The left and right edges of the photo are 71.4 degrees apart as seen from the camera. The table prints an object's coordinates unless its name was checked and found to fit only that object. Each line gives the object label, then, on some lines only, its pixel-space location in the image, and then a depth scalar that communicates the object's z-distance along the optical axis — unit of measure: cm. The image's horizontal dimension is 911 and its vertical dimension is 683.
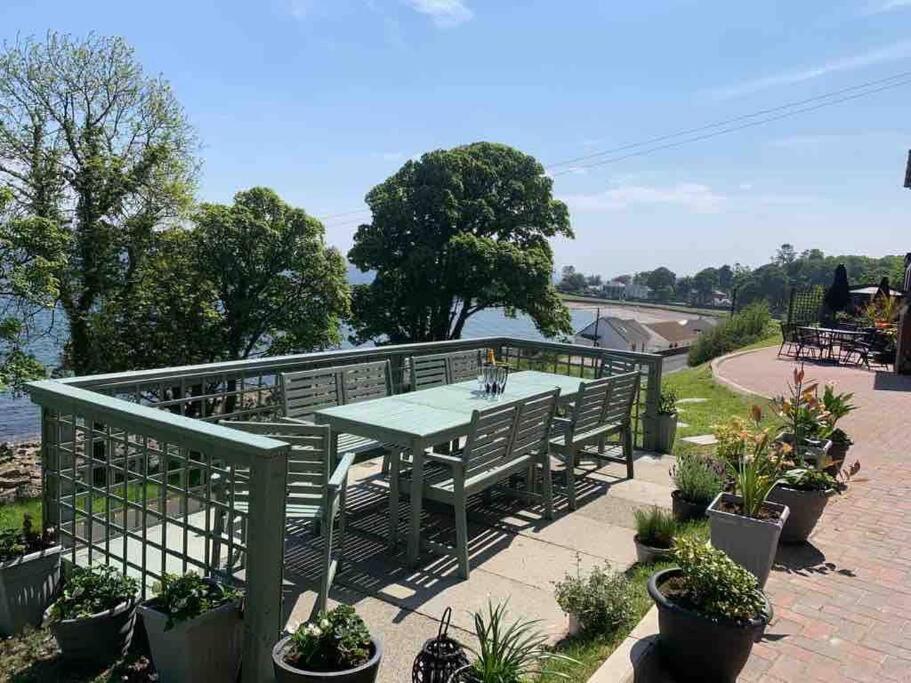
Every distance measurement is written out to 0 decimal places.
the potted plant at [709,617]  248
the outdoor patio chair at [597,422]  491
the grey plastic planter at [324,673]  203
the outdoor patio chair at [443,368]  600
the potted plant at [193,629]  229
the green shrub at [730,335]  2194
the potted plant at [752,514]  335
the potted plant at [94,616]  253
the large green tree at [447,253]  2312
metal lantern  217
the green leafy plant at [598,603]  287
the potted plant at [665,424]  680
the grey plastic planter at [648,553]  365
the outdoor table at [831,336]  1510
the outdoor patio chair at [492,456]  371
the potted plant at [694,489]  435
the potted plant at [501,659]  206
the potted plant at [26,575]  281
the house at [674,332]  6712
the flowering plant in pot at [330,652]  207
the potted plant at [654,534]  370
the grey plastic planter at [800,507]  412
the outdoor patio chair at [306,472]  309
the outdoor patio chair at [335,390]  459
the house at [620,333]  5302
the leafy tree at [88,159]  1627
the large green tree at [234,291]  1627
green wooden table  374
